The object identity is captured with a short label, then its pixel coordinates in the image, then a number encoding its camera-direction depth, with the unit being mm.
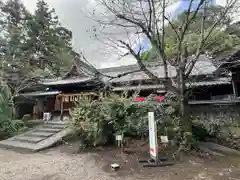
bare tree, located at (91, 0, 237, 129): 5941
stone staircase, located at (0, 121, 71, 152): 7530
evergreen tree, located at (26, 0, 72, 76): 22438
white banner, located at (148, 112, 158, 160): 4833
